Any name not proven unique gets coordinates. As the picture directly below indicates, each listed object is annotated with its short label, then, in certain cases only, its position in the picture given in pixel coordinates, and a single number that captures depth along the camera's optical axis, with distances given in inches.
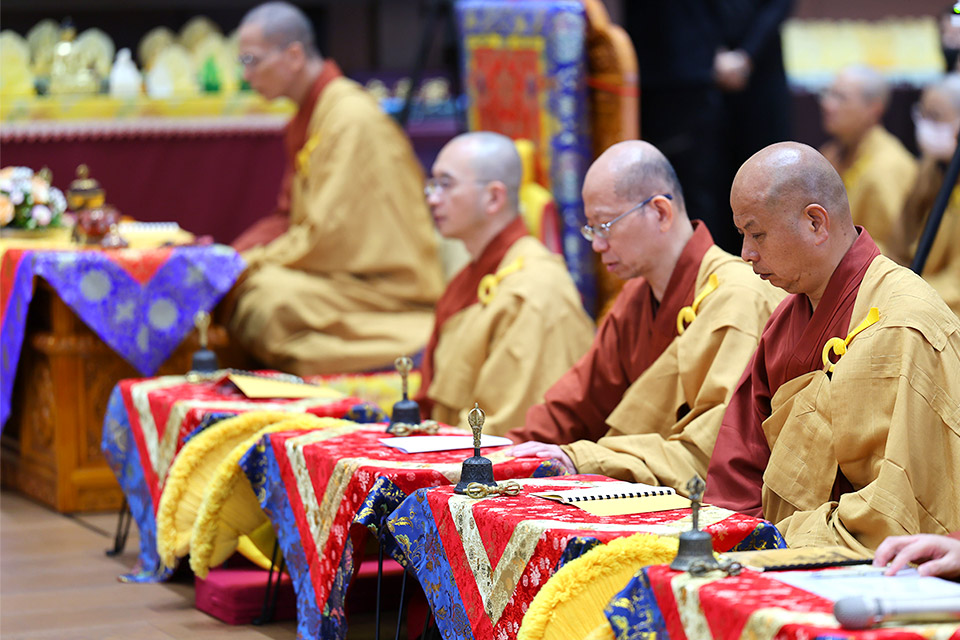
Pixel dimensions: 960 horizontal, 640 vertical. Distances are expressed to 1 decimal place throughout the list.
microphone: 151.0
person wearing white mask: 510.6
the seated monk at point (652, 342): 268.7
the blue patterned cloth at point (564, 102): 447.1
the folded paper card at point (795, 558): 175.7
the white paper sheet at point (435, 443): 256.1
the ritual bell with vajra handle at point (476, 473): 220.3
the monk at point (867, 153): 611.9
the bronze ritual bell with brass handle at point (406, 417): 274.2
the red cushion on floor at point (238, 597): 300.1
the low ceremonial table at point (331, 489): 237.8
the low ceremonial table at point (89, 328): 408.7
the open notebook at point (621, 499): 211.4
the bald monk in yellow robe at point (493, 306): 347.1
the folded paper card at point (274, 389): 326.5
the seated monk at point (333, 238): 461.2
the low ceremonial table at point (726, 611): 151.8
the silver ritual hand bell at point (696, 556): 172.0
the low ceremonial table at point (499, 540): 196.8
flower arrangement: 469.8
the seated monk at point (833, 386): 208.2
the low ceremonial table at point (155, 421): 314.5
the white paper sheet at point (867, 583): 158.8
